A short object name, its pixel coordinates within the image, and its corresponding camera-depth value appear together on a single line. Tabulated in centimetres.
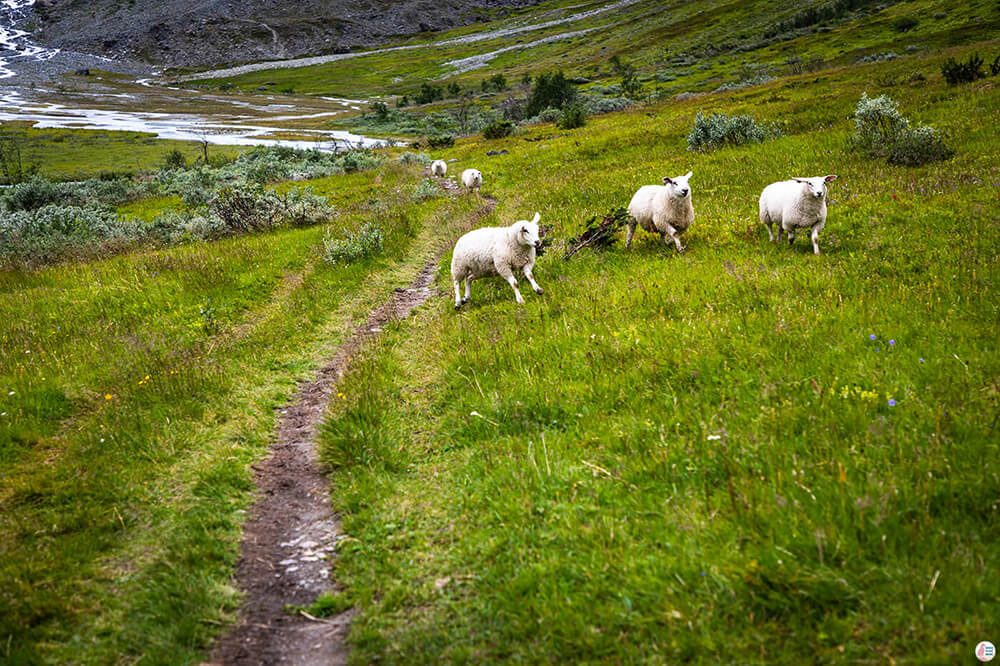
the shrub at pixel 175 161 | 5769
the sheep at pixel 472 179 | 2675
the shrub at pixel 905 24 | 7831
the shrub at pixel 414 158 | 4184
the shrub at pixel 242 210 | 2045
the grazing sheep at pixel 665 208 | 1128
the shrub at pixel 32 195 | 3402
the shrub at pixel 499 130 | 5384
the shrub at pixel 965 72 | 2498
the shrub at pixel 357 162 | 4016
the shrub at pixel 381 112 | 10442
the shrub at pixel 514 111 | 8086
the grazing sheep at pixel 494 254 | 1063
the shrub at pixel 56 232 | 1847
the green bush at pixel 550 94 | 7362
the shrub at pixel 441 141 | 5569
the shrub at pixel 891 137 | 1544
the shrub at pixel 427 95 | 13262
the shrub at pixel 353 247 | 1528
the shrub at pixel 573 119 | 4831
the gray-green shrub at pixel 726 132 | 2317
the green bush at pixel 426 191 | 2497
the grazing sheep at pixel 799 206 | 1027
